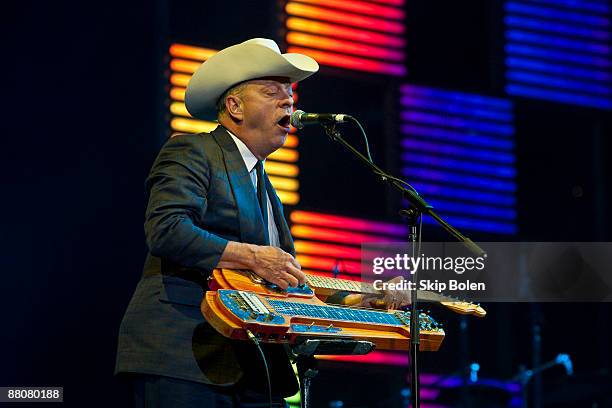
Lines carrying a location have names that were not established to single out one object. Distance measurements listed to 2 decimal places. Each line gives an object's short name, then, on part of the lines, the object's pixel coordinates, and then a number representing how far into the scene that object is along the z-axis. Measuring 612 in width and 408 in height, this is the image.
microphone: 7.56
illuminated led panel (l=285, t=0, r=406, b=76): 13.89
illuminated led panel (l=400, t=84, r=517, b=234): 14.52
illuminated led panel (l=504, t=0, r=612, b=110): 15.76
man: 6.67
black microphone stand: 6.66
